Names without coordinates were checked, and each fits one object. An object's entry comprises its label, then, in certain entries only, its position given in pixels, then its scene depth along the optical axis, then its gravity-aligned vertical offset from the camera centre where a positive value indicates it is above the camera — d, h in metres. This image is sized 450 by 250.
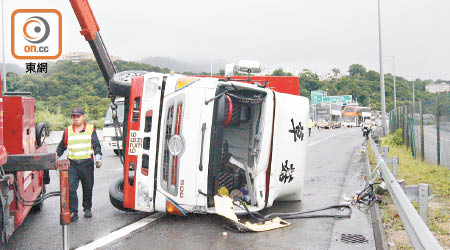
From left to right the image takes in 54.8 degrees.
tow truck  4.12 -0.40
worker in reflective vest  6.28 -0.48
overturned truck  5.51 -0.26
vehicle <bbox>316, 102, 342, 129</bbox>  57.25 +0.98
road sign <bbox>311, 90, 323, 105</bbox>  63.25 +3.57
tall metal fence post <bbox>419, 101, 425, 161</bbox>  11.25 -0.54
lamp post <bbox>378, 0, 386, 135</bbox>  24.53 +2.43
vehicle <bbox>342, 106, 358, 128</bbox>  63.47 +0.90
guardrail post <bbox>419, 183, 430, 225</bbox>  4.79 -0.90
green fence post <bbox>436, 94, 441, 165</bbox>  9.95 -0.34
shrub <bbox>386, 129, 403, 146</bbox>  18.44 -0.78
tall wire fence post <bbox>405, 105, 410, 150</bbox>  15.71 -0.18
